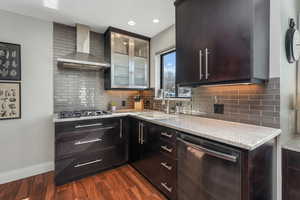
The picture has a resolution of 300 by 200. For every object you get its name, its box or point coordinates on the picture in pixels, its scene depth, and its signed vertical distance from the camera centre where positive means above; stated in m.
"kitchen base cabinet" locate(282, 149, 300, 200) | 1.24 -0.67
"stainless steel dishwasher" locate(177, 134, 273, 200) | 1.00 -0.59
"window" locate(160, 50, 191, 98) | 2.57 +0.42
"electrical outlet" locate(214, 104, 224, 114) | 1.80 -0.12
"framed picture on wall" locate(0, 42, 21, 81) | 2.04 +0.54
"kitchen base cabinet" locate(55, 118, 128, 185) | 1.98 -0.75
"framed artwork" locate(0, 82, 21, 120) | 2.05 -0.02
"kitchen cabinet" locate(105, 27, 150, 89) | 2.73 +0.80
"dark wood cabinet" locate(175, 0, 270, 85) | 1.22 +0.57
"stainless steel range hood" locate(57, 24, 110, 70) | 2.33 +0.70
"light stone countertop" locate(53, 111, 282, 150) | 1.03 -0.29
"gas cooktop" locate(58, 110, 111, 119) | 2.12 -0.25
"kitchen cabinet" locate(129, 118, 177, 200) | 1.60 -0.74
